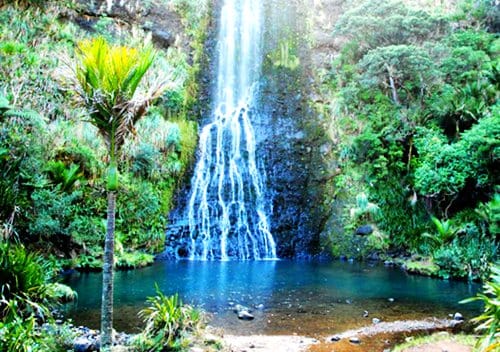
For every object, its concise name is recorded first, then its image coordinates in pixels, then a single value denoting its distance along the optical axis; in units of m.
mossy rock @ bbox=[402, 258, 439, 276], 14.64
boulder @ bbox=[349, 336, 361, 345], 7.05
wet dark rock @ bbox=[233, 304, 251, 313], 9.07
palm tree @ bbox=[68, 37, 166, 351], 5.49
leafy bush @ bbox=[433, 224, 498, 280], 13.54
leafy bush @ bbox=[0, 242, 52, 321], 6.18
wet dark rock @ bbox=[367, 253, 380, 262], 17.75
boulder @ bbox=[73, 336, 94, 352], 5.86
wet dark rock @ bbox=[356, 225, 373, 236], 18.16
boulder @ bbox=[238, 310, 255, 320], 8.54
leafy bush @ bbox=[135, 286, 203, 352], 5.67
